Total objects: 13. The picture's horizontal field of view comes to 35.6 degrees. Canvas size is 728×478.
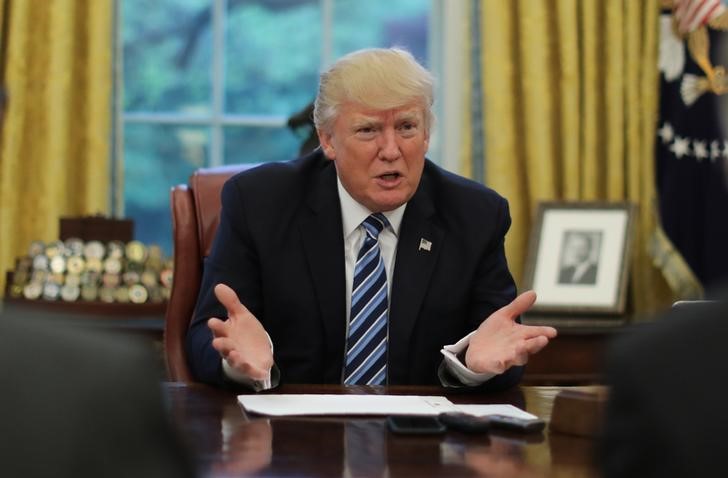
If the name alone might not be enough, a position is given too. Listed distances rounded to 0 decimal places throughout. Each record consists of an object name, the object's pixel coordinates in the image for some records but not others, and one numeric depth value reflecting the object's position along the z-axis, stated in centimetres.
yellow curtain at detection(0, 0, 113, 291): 414
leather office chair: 281
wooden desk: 142
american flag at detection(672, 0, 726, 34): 426
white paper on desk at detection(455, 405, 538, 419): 189
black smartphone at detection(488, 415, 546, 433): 174
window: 462
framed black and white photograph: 418
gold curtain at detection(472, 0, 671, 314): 450
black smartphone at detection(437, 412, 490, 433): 169
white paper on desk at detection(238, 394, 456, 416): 184
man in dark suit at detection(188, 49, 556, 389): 259
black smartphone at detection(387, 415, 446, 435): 166
